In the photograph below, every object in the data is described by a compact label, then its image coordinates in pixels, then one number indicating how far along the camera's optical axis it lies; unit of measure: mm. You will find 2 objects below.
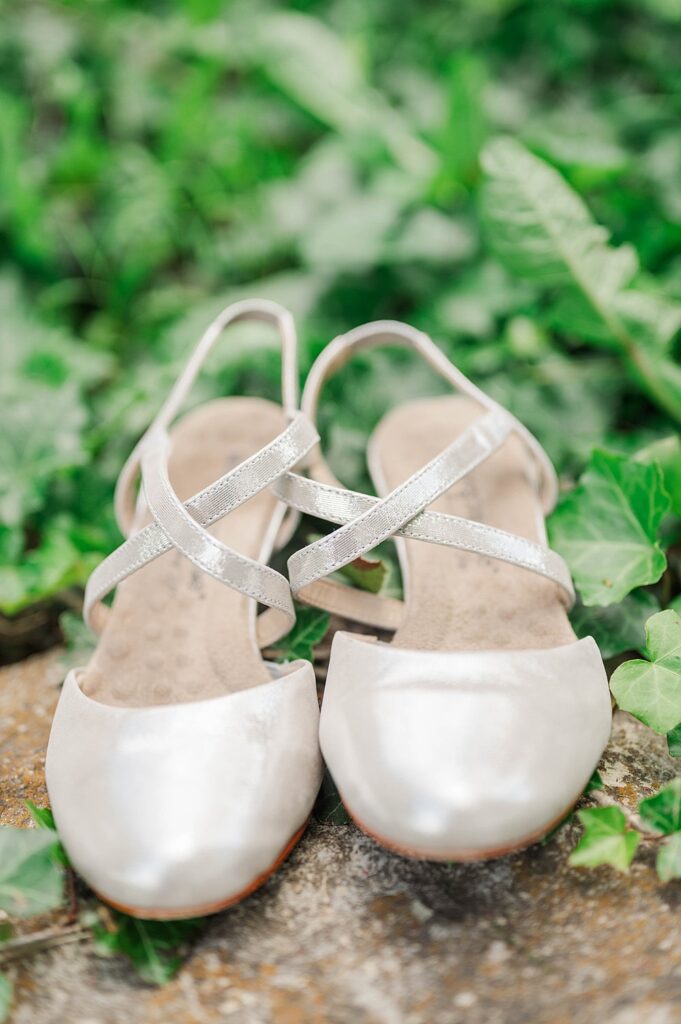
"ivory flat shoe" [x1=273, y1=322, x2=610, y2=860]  356
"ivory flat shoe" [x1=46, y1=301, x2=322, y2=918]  357
